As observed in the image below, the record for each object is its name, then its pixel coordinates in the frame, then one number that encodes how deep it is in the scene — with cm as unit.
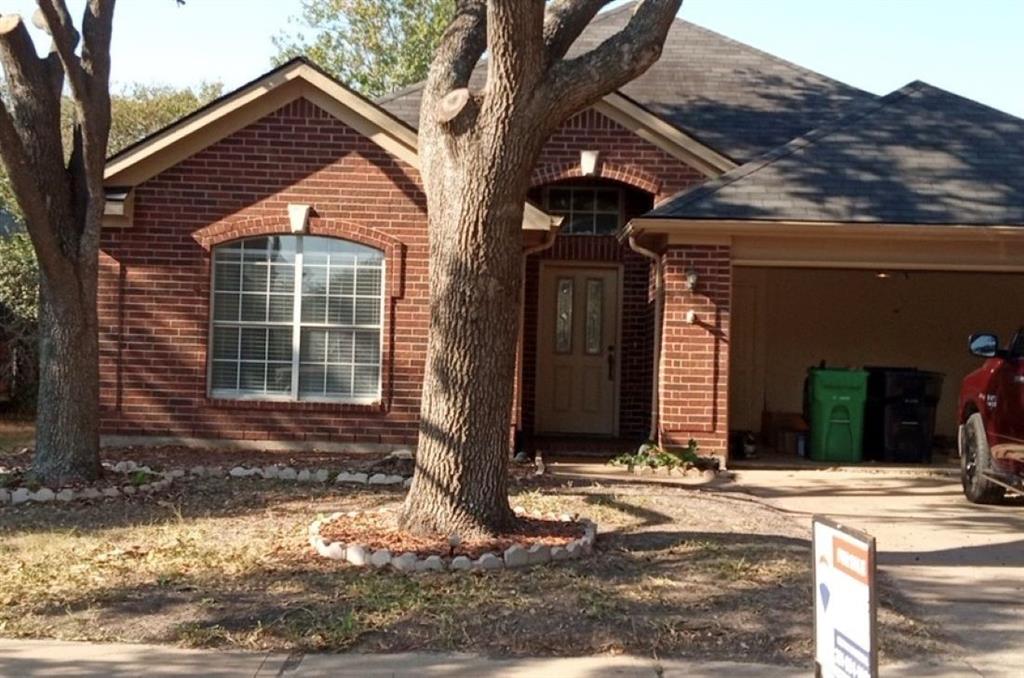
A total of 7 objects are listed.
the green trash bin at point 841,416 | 1447
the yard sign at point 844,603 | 362
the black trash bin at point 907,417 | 1449
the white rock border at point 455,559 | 734
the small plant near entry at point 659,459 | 1262
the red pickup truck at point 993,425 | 1023
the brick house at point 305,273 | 1315
